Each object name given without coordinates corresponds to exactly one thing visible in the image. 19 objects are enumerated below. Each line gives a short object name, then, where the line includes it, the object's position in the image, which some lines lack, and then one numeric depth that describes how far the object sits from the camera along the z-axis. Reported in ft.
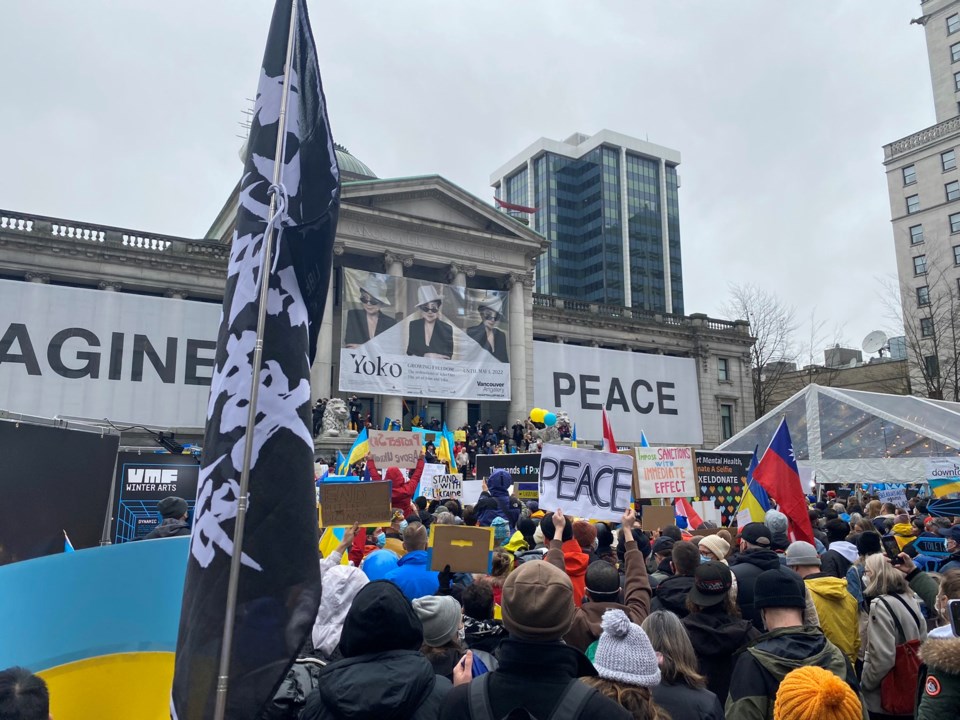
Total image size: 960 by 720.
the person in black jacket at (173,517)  21.71
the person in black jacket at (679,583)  15.39
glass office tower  383.24
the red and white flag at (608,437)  44.42
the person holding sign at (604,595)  13.71
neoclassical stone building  102.53
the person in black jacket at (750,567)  16.55
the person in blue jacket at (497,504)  27.80
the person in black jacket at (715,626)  13.16
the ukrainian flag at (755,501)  32.89
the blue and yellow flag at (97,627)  9.45
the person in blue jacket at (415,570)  16.51
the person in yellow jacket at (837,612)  16.42
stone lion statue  97.76
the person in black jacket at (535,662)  7.93
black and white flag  9.00
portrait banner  107.65
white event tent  53.26
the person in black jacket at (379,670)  8.66
